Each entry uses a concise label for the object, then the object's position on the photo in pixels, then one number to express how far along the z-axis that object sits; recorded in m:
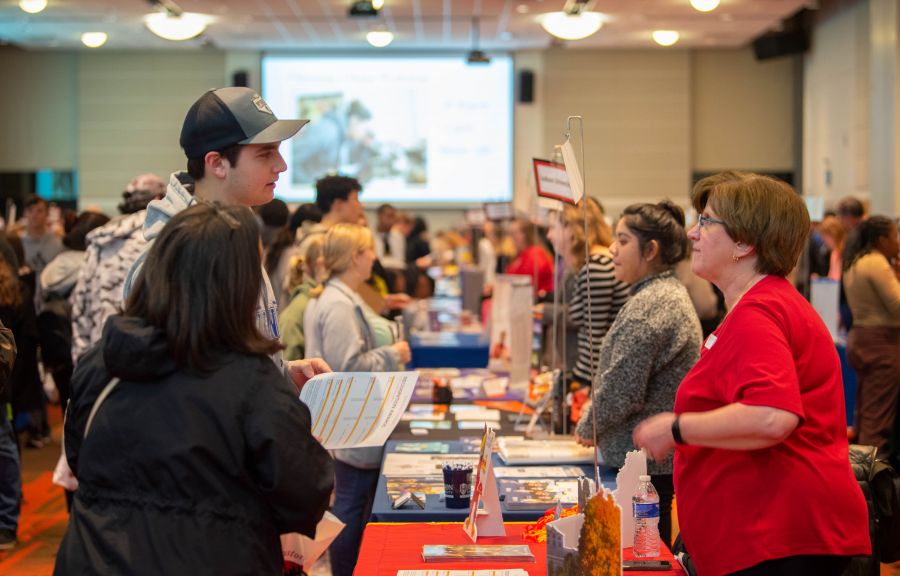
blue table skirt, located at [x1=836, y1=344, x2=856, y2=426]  6.72
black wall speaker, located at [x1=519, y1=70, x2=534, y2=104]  15.95
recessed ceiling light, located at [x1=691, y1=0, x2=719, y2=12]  10.93
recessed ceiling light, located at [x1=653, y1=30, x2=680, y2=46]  12.75
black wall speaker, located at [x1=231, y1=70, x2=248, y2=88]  15.85
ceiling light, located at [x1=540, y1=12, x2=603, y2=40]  10.04
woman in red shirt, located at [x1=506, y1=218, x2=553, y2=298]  7.08
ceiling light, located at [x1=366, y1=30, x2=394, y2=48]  12.59
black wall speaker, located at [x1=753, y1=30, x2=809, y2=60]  14.81
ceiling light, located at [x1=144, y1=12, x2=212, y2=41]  10.49
